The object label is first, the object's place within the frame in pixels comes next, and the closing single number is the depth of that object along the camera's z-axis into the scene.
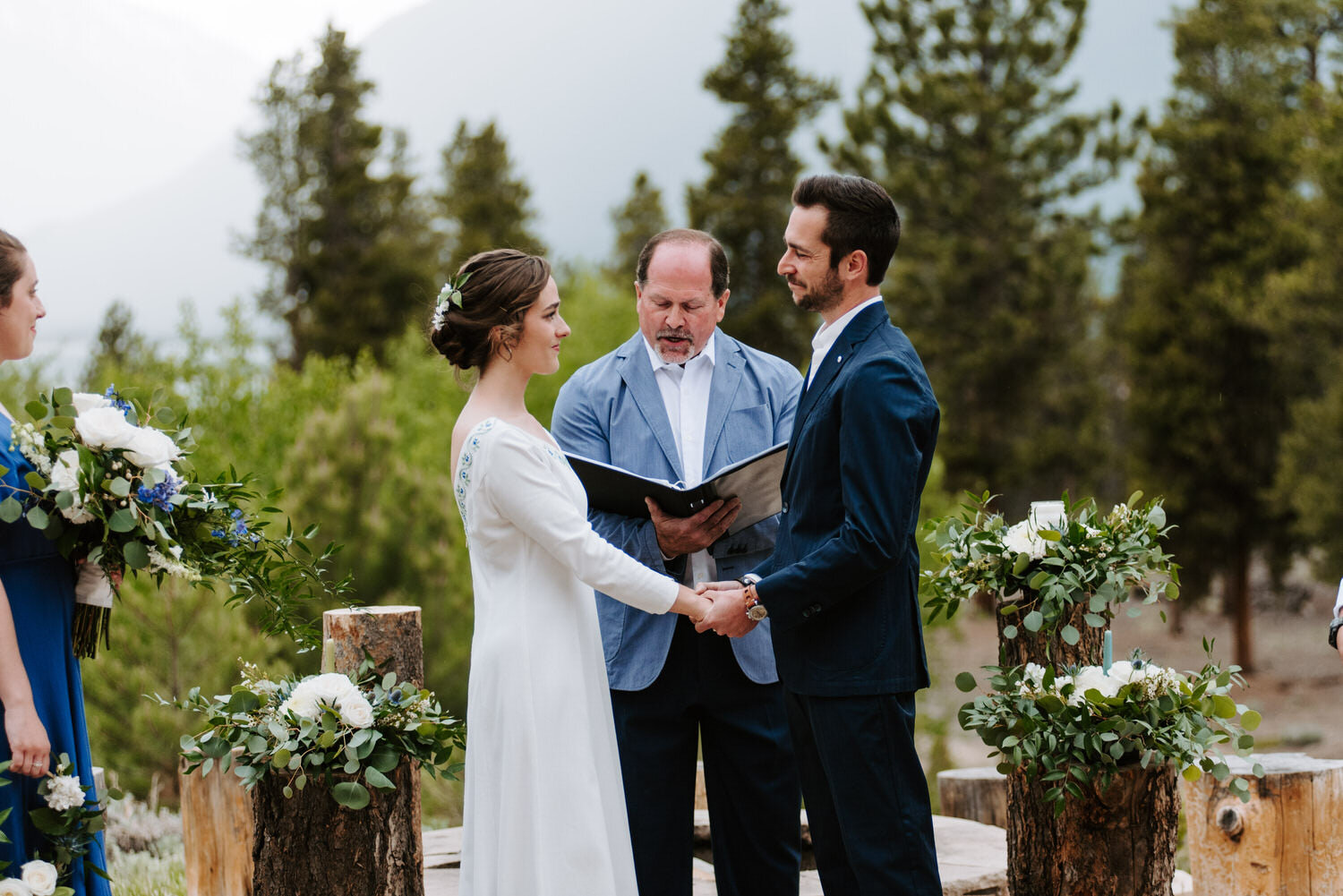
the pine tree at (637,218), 32.06
